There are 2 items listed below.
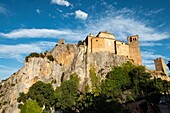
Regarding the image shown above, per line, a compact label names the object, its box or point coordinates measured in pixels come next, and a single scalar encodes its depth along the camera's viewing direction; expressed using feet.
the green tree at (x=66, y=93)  152.99
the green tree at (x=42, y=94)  160.07
